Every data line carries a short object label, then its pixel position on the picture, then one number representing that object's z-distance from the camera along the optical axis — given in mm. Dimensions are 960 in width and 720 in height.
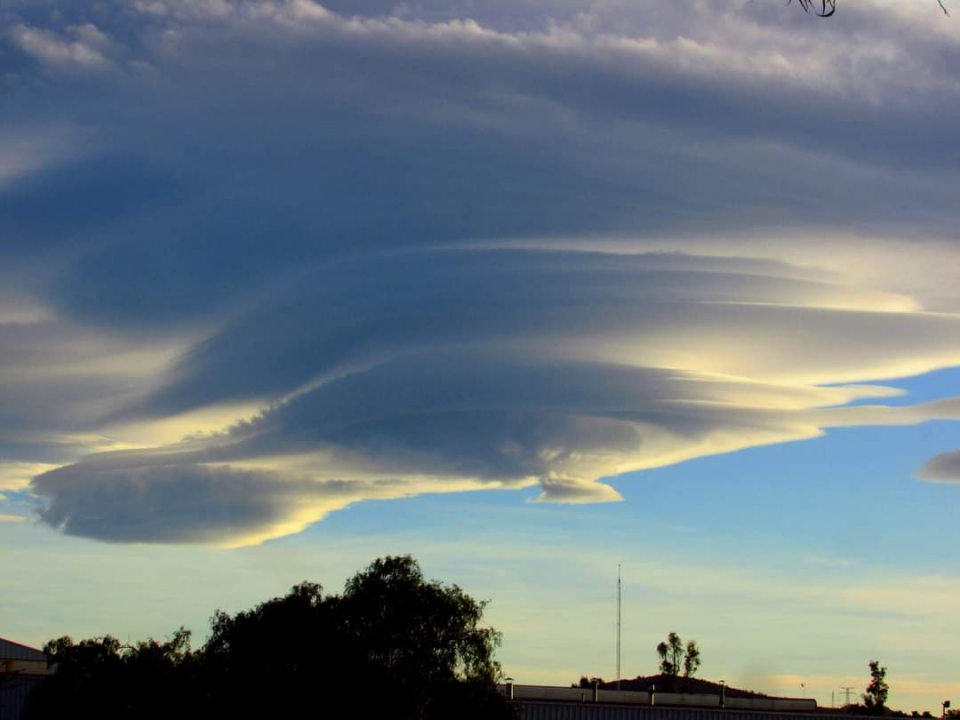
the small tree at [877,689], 154250
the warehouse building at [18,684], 69875
